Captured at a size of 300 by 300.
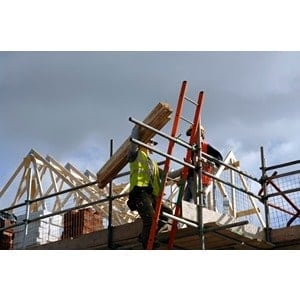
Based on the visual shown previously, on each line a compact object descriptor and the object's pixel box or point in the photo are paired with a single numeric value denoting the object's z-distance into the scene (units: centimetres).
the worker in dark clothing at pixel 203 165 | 970
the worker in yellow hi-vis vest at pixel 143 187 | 853
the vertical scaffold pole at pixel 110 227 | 973
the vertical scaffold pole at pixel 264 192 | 979
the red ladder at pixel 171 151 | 820
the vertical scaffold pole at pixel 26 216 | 1162
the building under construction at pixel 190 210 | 848
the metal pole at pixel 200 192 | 839
